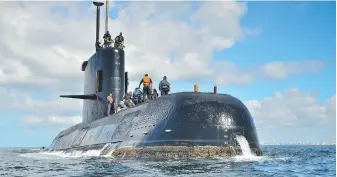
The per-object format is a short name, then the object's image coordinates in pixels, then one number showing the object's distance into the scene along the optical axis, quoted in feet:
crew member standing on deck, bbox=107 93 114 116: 79.30
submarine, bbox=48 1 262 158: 53.01
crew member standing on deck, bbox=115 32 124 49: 82.64
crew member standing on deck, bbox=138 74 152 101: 73.97
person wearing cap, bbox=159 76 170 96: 69.26
